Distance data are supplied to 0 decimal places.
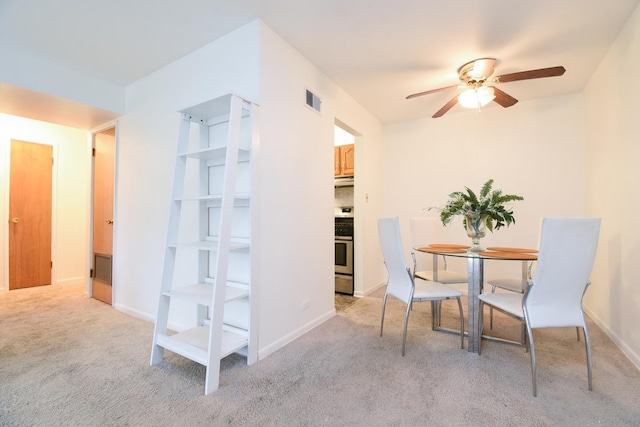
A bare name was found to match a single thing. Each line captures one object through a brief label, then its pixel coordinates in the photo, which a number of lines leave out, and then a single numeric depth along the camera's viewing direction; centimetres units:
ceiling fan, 269
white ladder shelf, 181
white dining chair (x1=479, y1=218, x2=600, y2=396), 168
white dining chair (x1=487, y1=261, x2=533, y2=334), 243
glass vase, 252
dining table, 215
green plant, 240
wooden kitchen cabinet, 433
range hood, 432
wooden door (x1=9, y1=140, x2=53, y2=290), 412
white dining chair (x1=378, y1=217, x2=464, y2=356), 226
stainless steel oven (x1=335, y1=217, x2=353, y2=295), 395
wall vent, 275
